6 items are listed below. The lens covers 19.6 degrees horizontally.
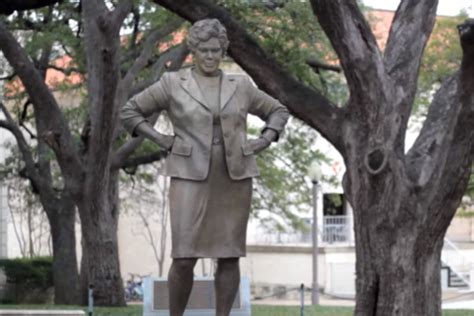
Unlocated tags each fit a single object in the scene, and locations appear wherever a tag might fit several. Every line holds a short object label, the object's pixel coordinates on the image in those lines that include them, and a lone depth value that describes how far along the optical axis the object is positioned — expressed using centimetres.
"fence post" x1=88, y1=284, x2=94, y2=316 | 1480
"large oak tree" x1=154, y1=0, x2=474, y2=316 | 1389
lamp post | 2906
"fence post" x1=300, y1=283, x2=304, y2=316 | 1774
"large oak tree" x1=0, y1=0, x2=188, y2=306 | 2123
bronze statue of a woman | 922
